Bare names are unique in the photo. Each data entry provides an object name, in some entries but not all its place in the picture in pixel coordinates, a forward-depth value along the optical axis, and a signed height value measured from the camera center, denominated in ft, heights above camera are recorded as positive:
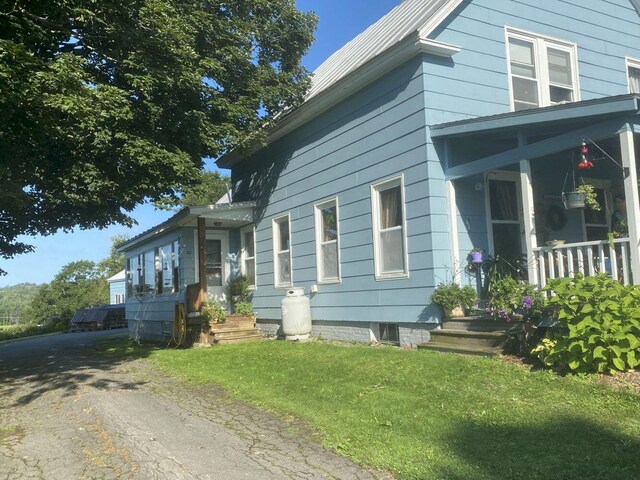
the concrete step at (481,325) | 23.81 -1.96
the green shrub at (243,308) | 44.73 -1.36
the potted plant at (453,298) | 27.07 -0.68
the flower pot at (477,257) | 28.19 +1.37
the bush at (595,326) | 18.66 -1.68
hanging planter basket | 24.82 +3.70
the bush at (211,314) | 41.67 -1.59
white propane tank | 37.96 -1.85
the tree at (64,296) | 166.40 +0.76
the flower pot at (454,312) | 27.53 -1.43
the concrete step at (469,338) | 24.04 -2.58
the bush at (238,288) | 48.52 +0.35
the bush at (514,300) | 22.44 -0.79
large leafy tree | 22.99 +10.75
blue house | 25.46 +6.84
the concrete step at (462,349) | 23.81 -3.07
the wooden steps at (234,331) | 41.63 -3.06
